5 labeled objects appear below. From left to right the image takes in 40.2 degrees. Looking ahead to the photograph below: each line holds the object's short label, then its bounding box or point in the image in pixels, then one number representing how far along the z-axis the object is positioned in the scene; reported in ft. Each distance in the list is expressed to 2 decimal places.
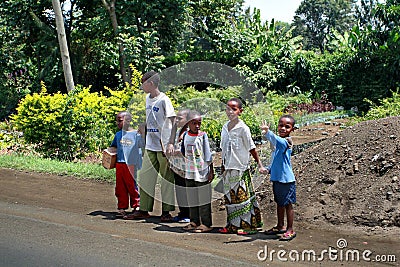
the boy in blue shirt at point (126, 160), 23.40
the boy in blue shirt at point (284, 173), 19.70
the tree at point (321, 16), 219.41
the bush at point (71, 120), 36.83
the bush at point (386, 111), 45.99
